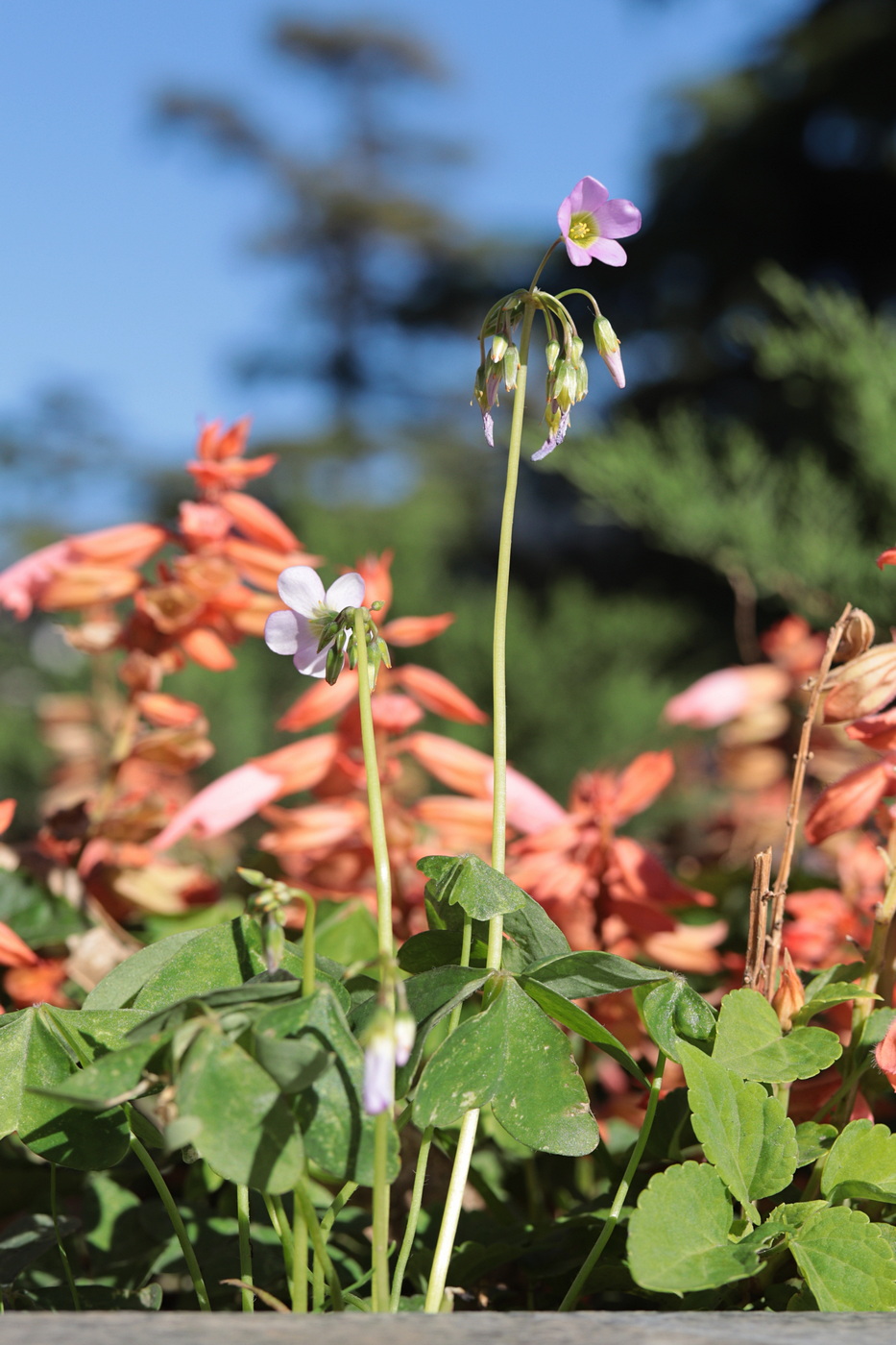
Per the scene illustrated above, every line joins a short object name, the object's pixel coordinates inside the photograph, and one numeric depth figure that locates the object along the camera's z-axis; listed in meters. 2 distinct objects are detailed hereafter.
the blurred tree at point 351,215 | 11.21
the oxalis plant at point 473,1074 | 0.49
